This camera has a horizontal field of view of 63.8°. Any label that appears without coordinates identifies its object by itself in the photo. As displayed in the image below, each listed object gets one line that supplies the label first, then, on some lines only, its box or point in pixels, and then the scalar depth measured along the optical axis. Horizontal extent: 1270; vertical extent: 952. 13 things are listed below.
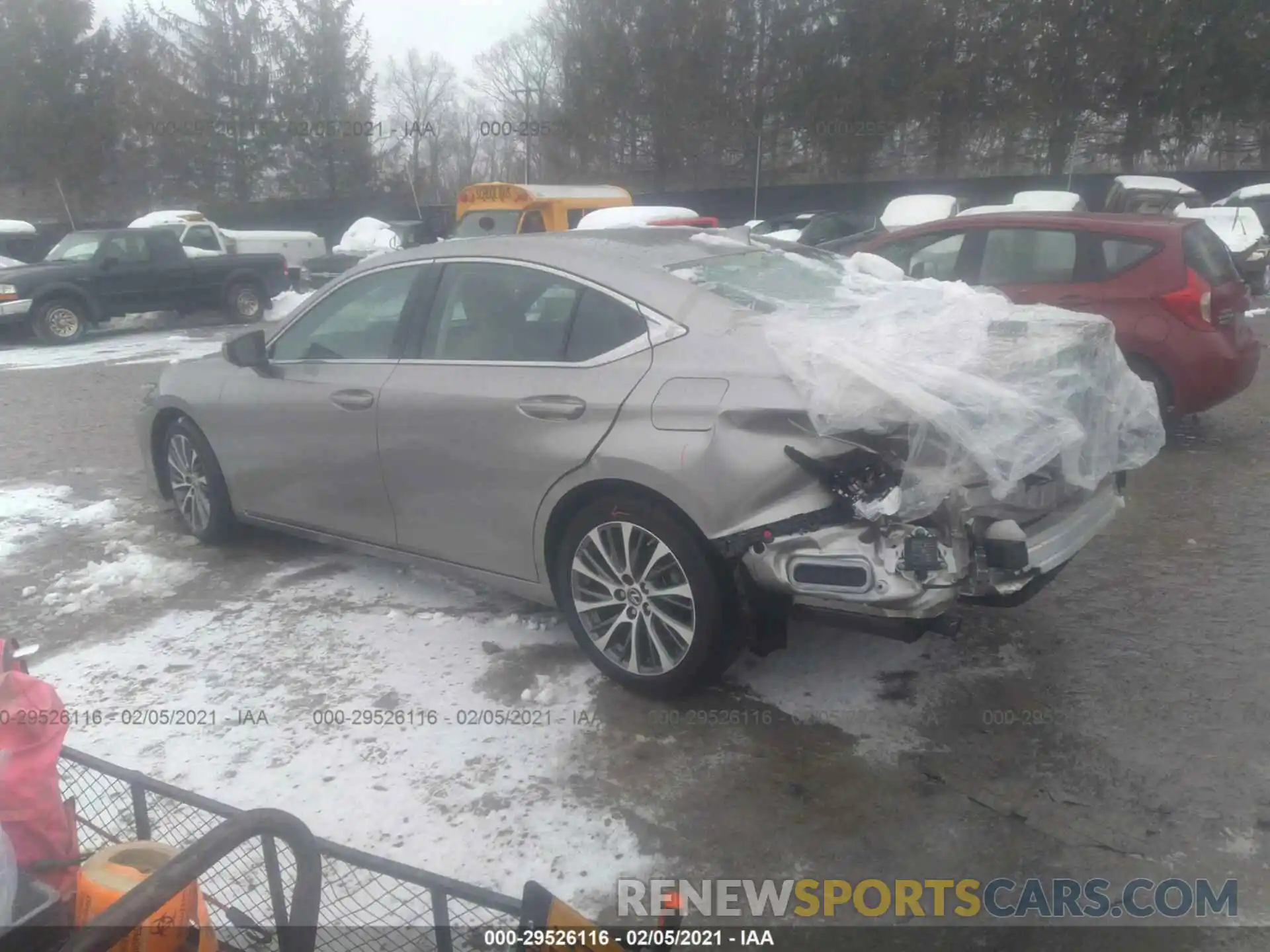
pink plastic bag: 2.22
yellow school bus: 16.00
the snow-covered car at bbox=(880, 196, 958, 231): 17.48
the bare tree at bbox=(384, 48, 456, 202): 37.06
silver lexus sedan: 3.17
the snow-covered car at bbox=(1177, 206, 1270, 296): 14.20
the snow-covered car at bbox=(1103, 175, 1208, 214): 17.84
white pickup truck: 17.80
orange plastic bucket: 2.08
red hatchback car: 6.32
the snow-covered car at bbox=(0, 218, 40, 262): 20.77
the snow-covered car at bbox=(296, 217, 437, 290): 20.33
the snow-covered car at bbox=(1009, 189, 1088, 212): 17.30
